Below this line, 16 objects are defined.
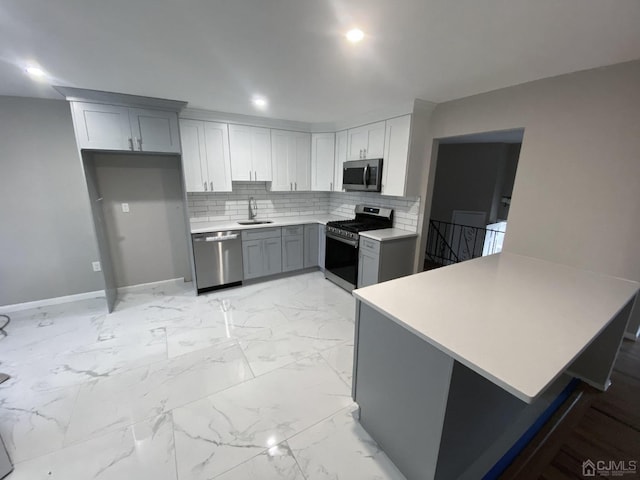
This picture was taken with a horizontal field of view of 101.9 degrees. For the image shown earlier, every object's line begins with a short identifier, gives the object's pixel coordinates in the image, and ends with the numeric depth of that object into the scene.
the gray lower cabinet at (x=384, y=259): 3.18
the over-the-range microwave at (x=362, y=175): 3.45
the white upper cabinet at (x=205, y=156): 3.34
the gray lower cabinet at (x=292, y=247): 4.02
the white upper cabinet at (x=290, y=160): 4.02
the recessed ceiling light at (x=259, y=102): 2.86
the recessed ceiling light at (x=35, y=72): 2.11
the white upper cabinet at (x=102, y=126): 2.70
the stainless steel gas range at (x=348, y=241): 3.52
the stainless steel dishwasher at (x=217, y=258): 3.41
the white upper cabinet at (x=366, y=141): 3.40
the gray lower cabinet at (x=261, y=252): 3.72
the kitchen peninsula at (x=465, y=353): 1.06
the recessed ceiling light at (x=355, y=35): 1.53
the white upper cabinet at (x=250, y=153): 3.68
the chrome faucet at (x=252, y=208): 4.20
